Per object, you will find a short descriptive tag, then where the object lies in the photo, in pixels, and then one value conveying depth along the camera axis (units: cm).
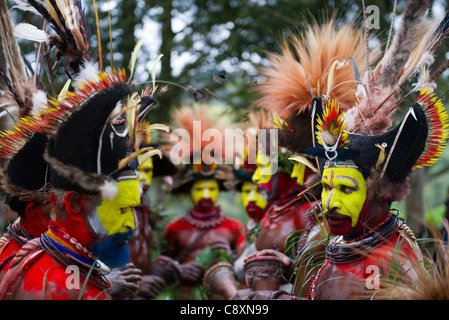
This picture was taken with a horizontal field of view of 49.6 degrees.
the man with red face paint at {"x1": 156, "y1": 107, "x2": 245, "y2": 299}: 600
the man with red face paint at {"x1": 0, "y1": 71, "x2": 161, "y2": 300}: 240
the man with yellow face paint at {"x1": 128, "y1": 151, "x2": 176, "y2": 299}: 522
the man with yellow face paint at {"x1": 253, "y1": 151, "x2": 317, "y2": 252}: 419
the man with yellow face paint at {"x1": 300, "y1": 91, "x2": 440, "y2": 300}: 263
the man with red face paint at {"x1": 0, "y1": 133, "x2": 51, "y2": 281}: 299
